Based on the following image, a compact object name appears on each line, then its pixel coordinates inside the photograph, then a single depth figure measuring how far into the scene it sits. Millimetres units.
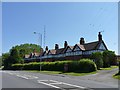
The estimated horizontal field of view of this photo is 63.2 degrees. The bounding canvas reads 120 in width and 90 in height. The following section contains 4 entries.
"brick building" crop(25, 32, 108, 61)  27386
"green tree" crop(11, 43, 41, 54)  60031
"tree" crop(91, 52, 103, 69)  18758
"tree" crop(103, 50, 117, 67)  21036
